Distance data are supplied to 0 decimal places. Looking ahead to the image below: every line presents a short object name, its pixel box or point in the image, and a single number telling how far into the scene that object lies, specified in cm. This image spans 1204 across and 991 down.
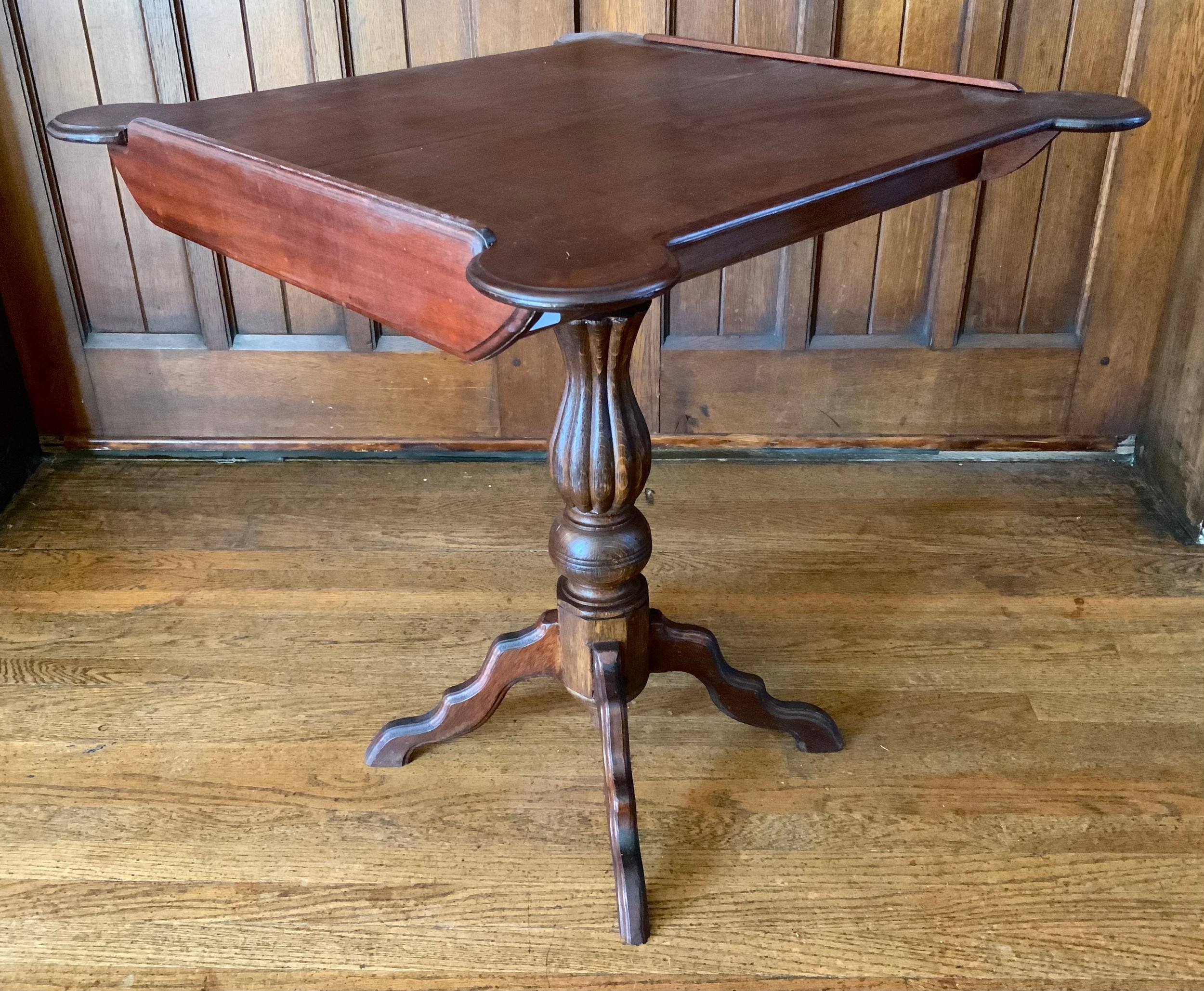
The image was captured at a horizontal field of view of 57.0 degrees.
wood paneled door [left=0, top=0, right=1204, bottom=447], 188
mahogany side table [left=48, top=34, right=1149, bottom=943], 89
